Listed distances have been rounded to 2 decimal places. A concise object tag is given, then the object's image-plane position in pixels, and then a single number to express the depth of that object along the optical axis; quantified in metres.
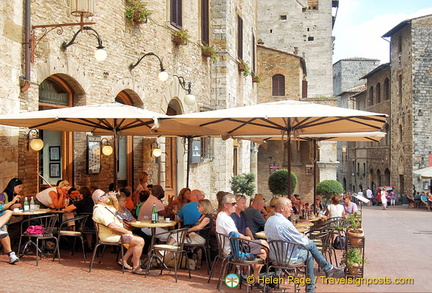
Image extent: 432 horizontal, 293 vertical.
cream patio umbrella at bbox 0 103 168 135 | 8.07
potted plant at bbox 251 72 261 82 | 25.95
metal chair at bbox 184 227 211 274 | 7.89
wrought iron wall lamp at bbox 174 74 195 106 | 14.66
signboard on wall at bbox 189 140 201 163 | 16.61
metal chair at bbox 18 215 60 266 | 7.95
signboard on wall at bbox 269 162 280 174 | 34.44
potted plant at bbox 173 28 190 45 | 15.52
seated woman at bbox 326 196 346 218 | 11.42
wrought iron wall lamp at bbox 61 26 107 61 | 10.54
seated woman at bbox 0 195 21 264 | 7.72
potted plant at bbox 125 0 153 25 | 12.94
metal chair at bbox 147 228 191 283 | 7.43
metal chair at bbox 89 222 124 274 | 7.52
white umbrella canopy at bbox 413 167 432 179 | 22.88
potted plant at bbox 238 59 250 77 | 21.31
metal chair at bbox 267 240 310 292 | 6.59
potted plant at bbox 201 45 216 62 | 17.64
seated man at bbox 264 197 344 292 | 6.66
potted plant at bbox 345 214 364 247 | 8.01
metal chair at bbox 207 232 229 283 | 7.04
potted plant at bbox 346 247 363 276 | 7.66
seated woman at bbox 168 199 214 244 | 7.83
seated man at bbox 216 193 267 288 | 6.95
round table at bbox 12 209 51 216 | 8.21
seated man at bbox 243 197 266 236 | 7.87
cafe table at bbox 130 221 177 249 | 7.88
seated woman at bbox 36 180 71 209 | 8.91
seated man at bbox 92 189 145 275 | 7.54
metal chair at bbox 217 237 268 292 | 6.77
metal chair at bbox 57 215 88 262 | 8.20
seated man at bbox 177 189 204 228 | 8.36
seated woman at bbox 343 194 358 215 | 12.25
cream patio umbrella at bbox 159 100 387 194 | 7.59
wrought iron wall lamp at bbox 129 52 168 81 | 13.74
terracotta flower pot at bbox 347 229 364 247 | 8.00
